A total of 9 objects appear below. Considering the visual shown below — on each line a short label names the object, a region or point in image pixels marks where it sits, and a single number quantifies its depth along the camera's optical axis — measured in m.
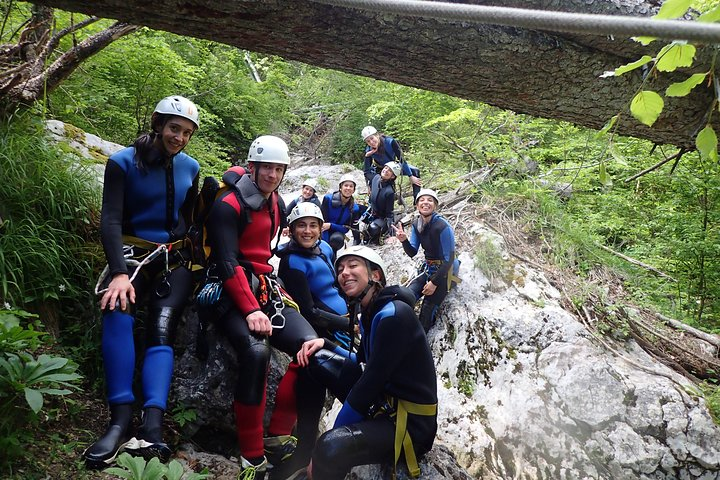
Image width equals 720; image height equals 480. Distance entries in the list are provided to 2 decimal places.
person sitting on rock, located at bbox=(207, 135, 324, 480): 3.37
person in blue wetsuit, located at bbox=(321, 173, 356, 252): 9.09
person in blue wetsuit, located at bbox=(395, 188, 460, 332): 6.54
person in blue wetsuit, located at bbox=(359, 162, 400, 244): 9.16
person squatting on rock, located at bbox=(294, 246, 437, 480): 3.06
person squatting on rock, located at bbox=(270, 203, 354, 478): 4.53
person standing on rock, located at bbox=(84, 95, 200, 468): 2.96
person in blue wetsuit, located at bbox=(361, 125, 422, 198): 9.92
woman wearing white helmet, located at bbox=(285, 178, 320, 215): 8.90
